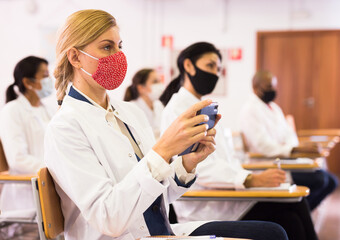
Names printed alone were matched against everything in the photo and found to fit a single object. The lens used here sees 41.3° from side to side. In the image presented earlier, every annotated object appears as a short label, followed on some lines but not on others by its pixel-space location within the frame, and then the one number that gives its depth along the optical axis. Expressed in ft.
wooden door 26.35
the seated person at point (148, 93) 16.26
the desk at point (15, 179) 8.38
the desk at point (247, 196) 6.95
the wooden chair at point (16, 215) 8.51
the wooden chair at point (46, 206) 4.85
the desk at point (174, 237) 4.45
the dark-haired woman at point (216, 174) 7.81
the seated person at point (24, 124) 10.68
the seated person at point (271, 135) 13.52
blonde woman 4.48
